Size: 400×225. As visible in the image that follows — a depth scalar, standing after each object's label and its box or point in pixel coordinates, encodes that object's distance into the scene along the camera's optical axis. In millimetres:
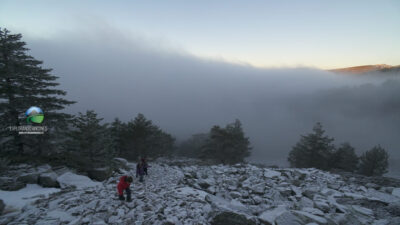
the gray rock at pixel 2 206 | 7258
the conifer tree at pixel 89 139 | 14078
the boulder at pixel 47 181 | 10445
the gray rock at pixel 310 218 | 5627
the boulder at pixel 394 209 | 6904
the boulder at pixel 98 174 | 12430
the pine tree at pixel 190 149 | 70150
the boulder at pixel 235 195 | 9331
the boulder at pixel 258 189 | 9758
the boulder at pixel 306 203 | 7399
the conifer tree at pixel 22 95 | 14172
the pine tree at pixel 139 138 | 30172
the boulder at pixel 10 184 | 9641
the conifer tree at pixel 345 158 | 31828
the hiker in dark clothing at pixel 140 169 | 12153
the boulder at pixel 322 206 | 7104
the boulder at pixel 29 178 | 10391
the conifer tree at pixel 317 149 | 30531
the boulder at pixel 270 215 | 5820
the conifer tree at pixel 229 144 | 33875
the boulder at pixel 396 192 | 9694
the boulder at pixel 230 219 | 5789
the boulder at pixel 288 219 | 5605
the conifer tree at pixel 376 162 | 31031
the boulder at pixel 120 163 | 16636
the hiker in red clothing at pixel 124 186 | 7977
